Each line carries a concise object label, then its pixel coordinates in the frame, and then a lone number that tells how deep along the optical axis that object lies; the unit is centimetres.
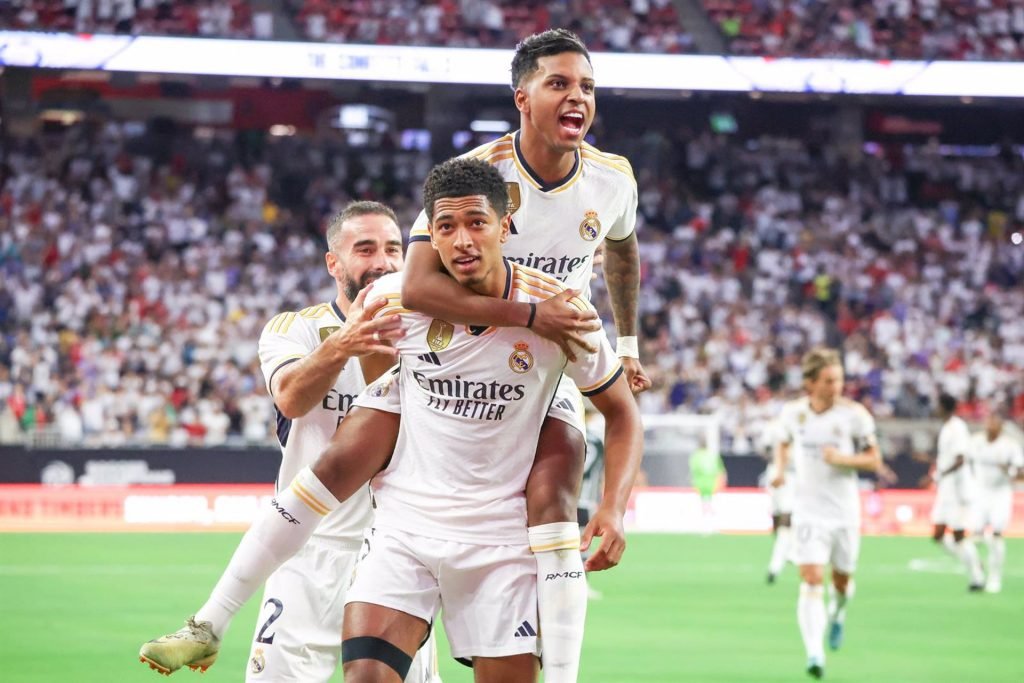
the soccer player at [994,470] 2006
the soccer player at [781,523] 1911
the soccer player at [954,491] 1858
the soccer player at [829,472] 1242
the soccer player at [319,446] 595
